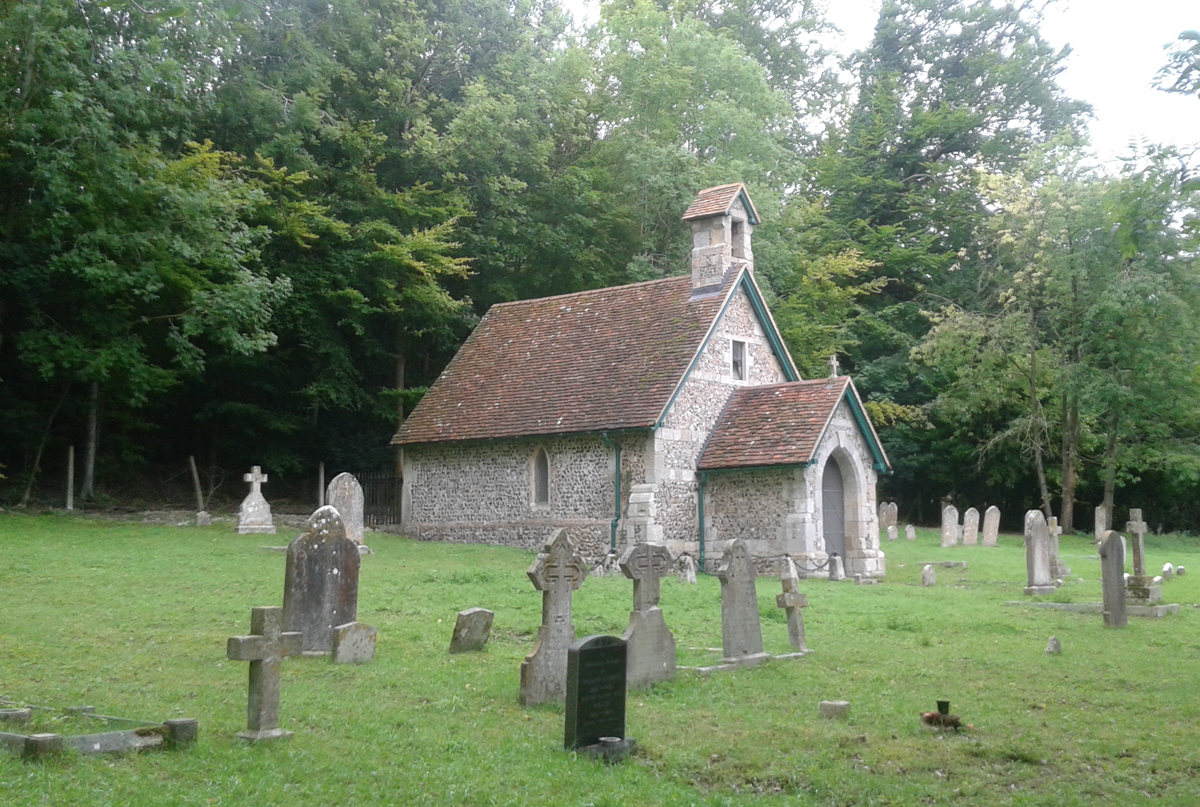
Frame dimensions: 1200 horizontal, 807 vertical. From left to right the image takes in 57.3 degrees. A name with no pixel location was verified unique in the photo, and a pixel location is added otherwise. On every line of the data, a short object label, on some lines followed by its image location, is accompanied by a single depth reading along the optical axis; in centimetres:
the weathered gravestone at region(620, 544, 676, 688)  1046
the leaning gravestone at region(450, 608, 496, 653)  1200
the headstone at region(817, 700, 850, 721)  930
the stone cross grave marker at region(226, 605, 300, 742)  782
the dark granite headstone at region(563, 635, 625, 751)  805
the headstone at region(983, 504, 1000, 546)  3416
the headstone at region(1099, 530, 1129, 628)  1521
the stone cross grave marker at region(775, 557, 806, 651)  1269
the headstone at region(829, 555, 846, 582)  2317
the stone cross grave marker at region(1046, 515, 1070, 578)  2252
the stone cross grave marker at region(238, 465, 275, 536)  2447
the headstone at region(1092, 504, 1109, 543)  3616
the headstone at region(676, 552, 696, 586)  2078
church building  2372
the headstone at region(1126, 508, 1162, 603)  1733
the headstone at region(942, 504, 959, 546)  3381
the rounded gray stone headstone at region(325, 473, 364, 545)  2017
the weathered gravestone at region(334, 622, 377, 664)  1097
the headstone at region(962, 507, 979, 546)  3422
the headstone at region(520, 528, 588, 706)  962
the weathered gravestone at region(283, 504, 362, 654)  1157
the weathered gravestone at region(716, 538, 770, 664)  1177
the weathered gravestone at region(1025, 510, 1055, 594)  1950
